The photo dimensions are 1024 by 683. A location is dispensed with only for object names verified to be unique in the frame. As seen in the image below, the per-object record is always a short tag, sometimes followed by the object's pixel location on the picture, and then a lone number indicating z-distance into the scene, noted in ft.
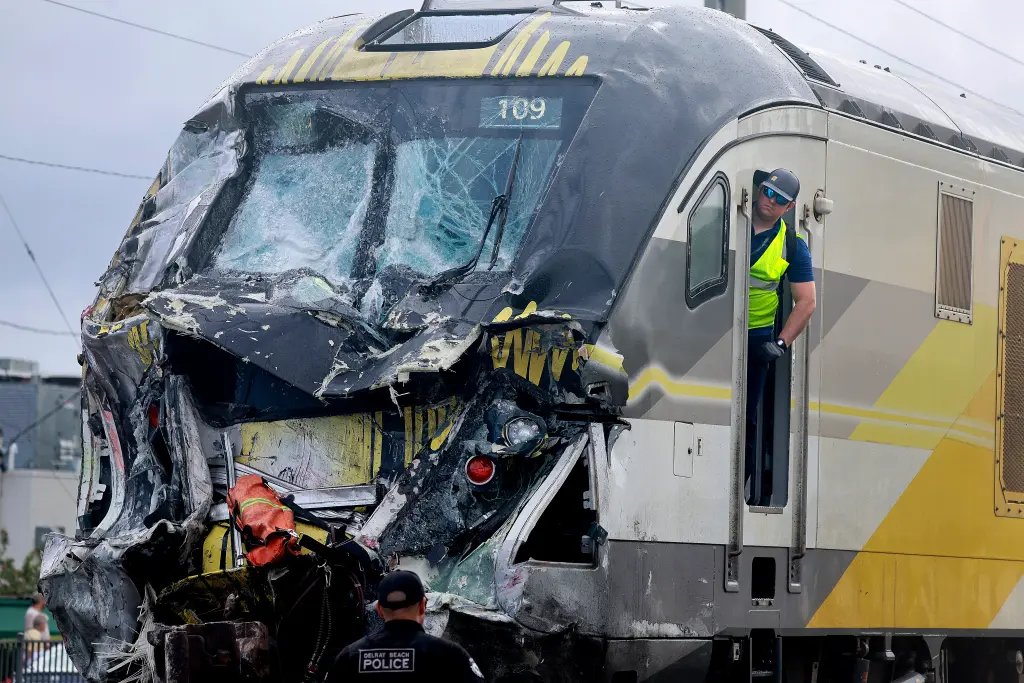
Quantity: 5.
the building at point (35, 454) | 276.41
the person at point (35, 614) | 114.11
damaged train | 51.60
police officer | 38.83
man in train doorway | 57.57
